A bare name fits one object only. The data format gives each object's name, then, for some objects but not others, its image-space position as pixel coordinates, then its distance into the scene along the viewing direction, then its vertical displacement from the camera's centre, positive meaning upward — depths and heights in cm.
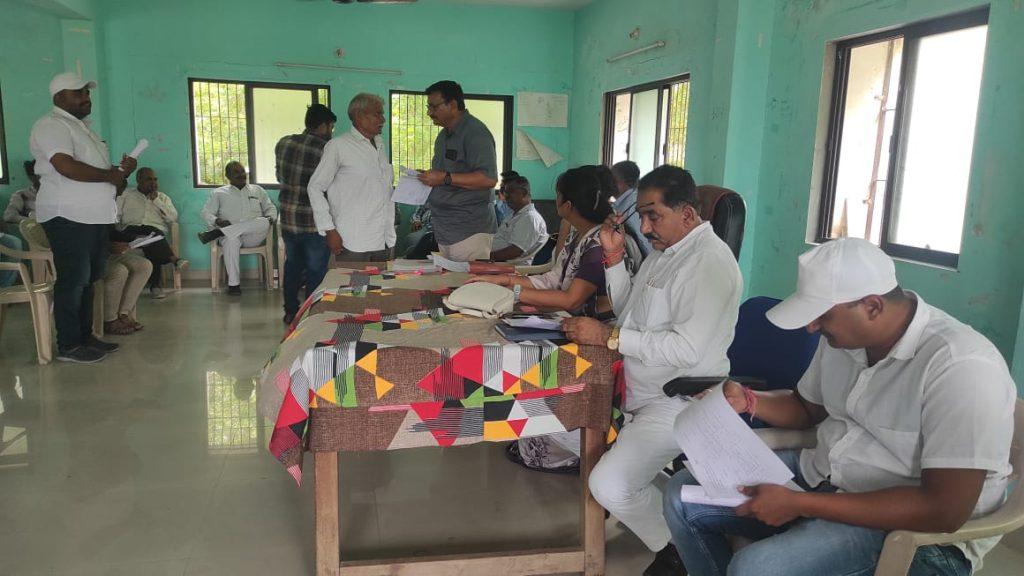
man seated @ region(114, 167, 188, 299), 590 -42
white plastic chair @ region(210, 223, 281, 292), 639 -83
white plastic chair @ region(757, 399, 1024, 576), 123 -61
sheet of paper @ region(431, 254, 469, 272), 297 -38
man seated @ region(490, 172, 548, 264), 446 -32
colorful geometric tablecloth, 172 -54
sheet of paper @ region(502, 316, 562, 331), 193 -40
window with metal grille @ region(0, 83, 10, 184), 567 +1
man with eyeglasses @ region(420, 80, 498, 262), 335 -1
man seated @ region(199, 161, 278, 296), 629 -45
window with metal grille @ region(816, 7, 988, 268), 311 +27
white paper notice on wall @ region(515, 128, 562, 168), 747 +30
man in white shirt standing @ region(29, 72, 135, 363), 371 -17
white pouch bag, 209 -38
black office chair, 244 -11
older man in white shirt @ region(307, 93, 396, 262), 354 -9
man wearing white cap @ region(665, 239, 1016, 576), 119 -44
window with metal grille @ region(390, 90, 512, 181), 718 +53
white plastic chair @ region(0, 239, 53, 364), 394 -79
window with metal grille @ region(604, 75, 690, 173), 543 +51
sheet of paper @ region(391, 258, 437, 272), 292 -39
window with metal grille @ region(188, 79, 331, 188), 673 +48
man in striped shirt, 465 -11
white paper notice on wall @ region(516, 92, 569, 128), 739 +74
